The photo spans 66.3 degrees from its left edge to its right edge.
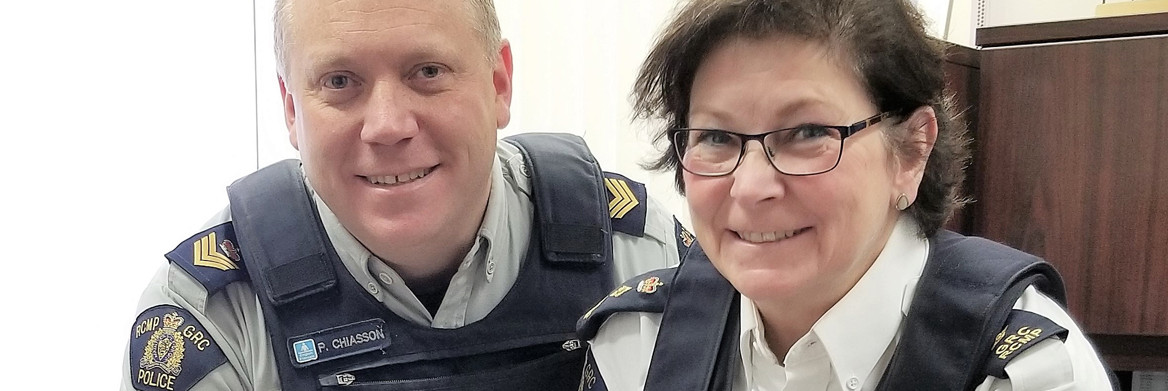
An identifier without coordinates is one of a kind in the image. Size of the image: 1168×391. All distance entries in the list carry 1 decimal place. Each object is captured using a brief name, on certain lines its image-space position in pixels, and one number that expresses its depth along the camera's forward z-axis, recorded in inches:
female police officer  32.8
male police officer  44.1
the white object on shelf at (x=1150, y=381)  54.7
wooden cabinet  46.5
